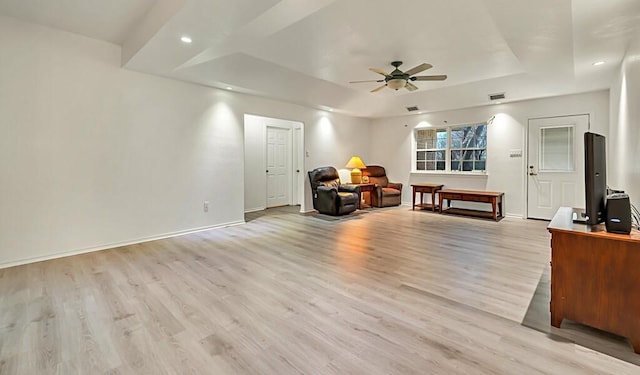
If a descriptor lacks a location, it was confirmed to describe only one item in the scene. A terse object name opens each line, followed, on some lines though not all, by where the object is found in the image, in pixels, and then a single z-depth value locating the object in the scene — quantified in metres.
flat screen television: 2.03
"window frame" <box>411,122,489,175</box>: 6.78
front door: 5.55
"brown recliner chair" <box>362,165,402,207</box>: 7.55
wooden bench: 5.94
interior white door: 7.69
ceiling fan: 4.18
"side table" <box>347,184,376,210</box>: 7.17
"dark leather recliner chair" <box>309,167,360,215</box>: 6.29
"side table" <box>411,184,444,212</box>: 6.93
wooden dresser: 1.81
